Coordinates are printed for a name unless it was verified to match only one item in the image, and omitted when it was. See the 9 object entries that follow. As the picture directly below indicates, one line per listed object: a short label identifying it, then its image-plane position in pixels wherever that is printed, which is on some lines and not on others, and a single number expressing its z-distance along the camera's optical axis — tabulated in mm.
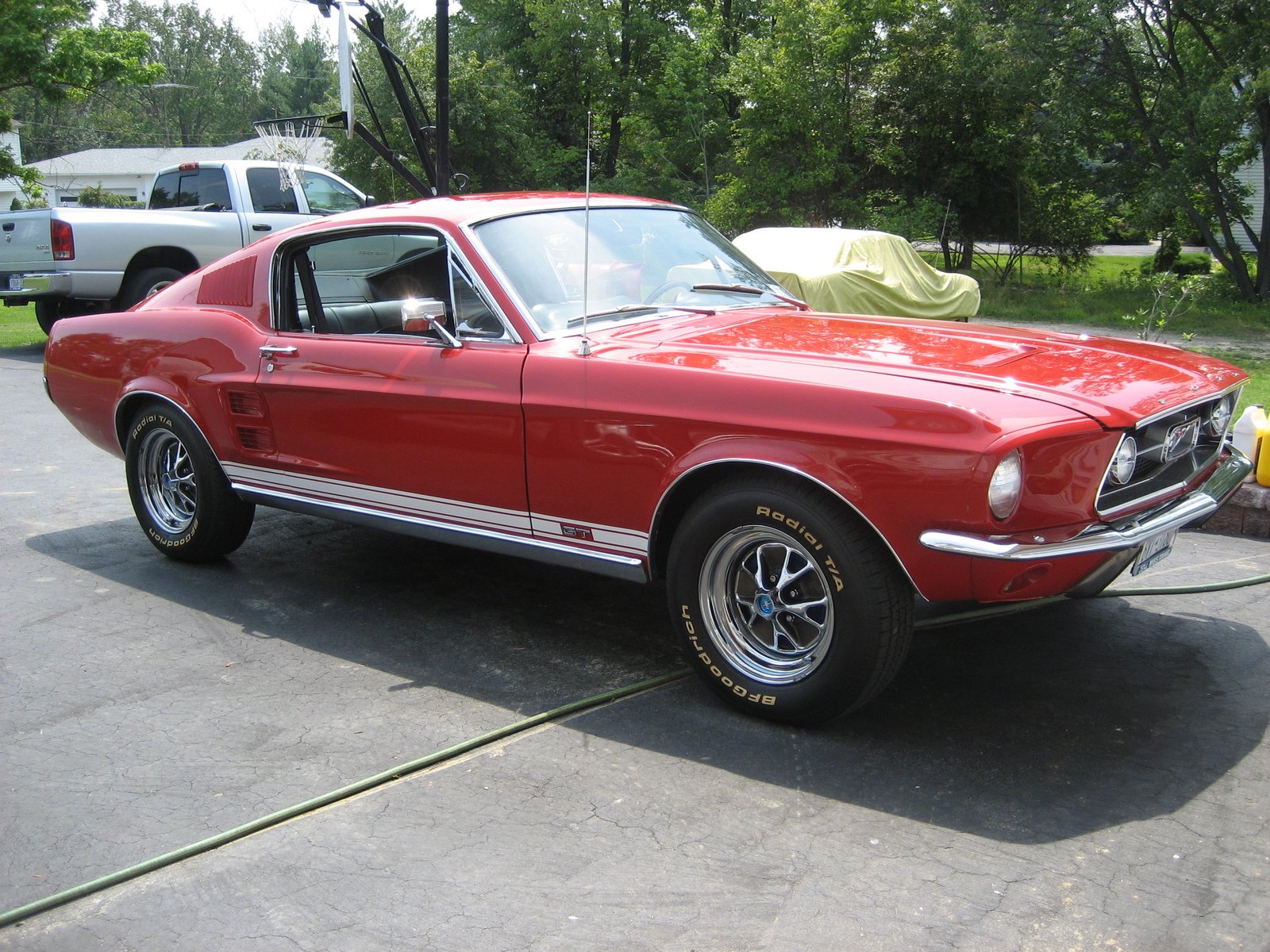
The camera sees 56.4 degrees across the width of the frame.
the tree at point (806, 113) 20344
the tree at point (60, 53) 22047
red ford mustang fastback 3268
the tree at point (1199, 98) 15609
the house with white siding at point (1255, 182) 27000
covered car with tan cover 11297
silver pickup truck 12461
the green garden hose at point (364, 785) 2859
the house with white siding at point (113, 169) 56438
